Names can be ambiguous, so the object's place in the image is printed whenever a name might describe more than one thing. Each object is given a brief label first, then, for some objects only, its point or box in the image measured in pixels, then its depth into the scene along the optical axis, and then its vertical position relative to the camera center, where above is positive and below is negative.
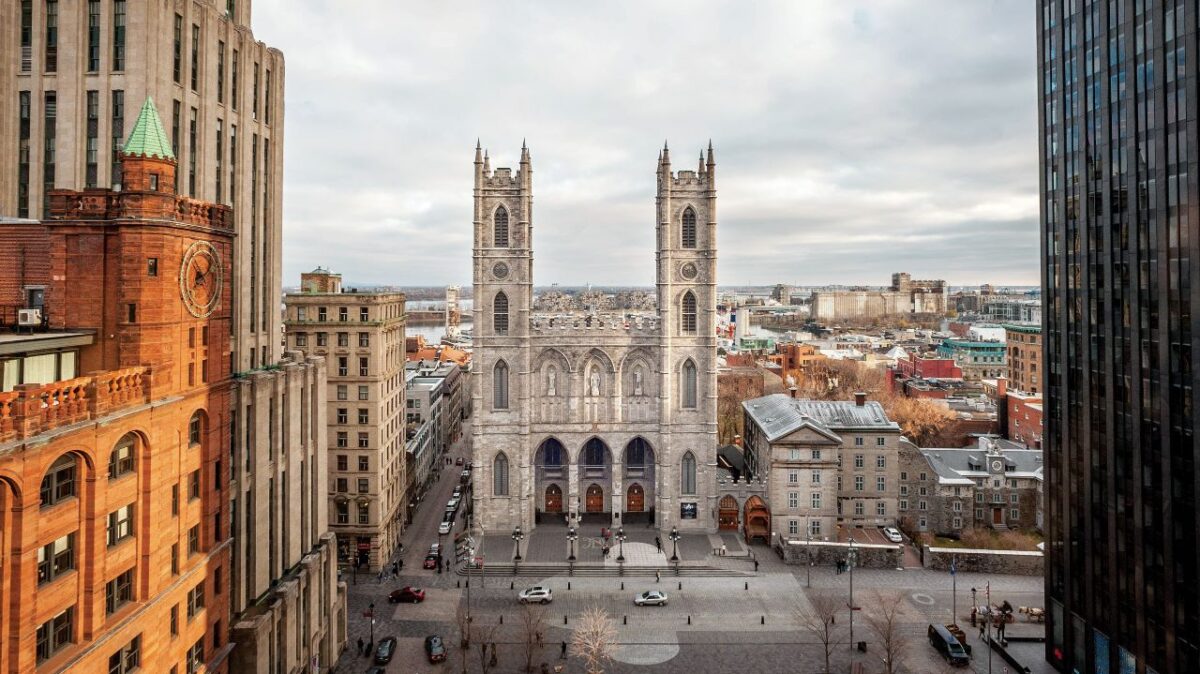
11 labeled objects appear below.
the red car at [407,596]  51.22 -18.30
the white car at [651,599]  51.00 -18.40
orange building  18.25 -2.57
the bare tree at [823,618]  43.88 -18.53
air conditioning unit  22.64 +0.91
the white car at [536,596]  51.33 -18.31
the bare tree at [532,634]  40.59 -17.62
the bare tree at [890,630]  40.09 -18.25
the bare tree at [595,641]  39.03 -17.20
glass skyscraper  30.72 +0.90
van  42.31 -18.49
